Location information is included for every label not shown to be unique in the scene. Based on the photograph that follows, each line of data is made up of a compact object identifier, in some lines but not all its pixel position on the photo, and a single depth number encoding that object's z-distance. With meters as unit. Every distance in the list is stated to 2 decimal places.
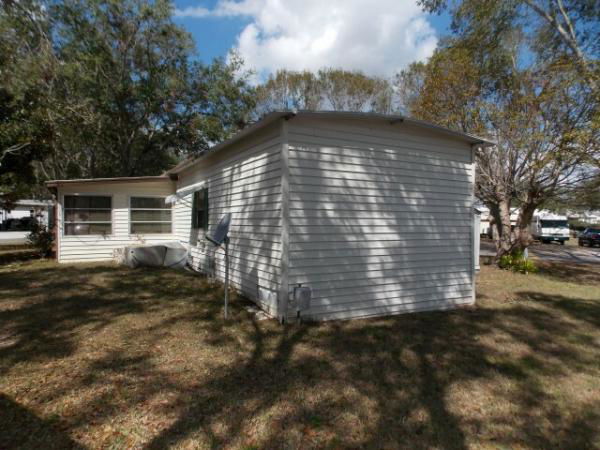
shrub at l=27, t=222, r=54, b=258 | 11.53
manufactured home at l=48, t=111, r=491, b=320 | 4.90
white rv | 24.22
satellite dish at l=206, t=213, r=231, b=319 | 4.65
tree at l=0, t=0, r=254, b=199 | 10.14
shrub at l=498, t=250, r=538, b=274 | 10.34
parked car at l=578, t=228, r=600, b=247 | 22.42
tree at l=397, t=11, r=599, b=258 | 9.09
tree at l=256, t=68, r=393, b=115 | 19.78
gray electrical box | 4.72
